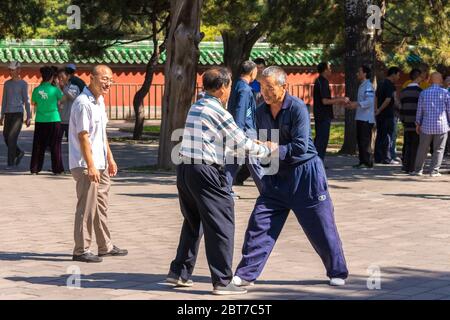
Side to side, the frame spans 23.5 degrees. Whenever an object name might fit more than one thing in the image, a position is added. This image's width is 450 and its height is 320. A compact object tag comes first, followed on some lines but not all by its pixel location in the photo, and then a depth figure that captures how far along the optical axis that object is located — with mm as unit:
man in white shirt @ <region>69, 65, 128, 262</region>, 9508
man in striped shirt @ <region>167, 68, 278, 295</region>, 8125
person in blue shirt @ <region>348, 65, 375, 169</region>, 18562
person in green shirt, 17266
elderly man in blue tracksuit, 8438
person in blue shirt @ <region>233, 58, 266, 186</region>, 14406
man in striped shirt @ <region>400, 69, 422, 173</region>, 17828
